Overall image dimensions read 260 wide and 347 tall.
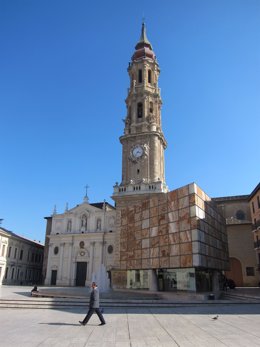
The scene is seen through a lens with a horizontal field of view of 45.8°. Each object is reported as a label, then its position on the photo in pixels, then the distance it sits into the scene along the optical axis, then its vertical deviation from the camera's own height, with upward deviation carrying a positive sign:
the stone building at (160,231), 24.28 +4.22
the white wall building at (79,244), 48.88 +5.36
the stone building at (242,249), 41.88 +4.29
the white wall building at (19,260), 51.09 +3.14
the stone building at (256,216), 36.91 +7.79
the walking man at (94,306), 10.91 -0.91
